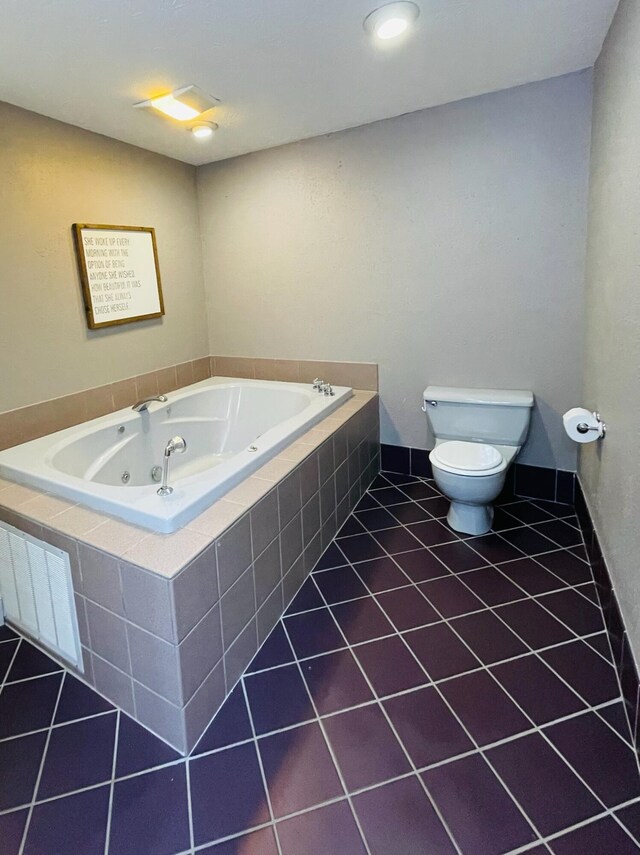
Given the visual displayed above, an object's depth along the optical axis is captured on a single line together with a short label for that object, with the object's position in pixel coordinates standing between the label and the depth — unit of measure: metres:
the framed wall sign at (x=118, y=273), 2.48
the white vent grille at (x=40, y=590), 1.52
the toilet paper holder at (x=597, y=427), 1.73
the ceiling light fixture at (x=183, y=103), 2.06
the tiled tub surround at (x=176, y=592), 1.30
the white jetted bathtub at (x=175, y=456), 1.57
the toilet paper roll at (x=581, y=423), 1.75
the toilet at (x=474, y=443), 2.26
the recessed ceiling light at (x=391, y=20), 1.55
